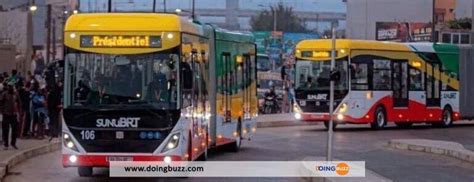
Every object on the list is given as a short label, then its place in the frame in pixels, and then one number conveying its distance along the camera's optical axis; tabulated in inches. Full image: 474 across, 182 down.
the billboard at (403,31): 2832.2
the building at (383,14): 3454.7
